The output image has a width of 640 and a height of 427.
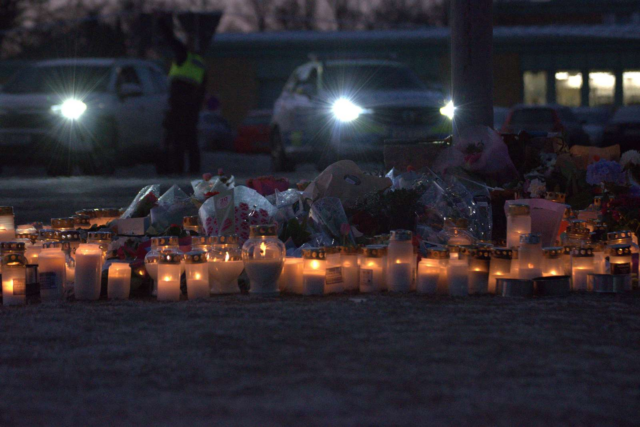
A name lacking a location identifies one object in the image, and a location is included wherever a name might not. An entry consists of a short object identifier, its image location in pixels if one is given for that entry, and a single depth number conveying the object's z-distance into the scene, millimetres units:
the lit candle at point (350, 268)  11477
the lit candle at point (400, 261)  11203
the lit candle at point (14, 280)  10836
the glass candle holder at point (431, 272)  11102
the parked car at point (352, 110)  29844
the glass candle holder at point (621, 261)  11320
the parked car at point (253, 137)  60062
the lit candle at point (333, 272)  11203
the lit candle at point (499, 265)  11148
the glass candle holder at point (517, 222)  12133
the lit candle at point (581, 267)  11469
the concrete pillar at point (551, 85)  76381
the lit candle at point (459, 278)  10969
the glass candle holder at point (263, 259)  10859
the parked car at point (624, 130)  45969
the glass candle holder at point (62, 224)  12641
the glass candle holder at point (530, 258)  11078
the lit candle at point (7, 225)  12734
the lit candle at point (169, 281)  10781
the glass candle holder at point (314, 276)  11148
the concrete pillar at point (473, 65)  16578
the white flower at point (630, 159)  14555
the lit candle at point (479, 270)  11078
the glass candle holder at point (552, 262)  11125
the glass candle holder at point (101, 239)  11828
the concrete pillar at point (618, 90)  74562
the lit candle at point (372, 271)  11250
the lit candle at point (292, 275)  11391
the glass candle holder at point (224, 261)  11094
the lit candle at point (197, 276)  10750
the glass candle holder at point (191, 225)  12461
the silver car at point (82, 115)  32625
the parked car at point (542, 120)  48625
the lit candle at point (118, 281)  11156
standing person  31766
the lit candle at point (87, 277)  11070
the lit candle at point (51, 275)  11016
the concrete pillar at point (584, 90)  75625
